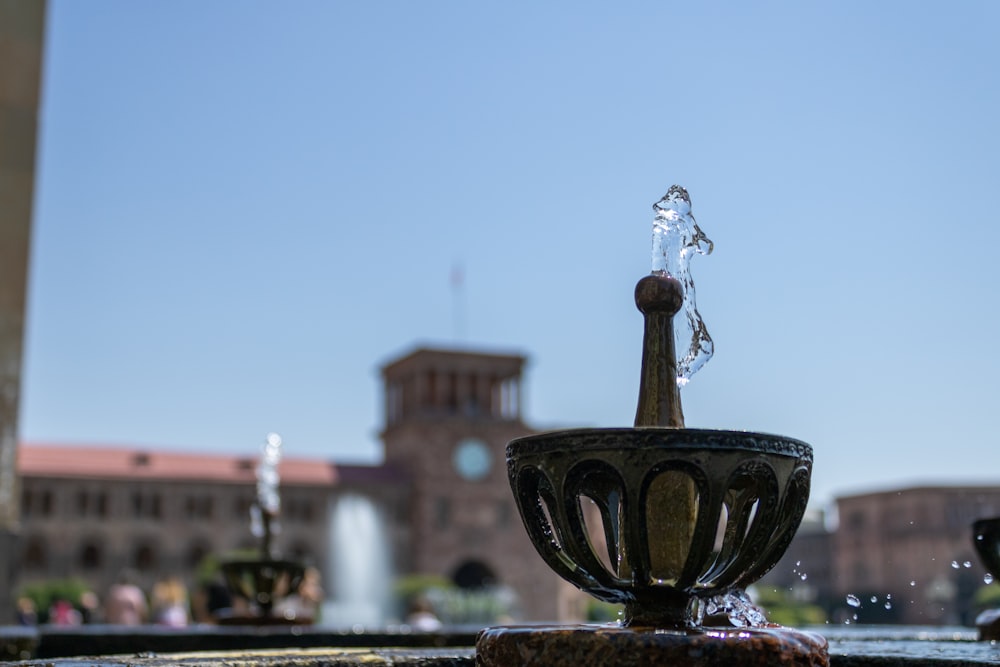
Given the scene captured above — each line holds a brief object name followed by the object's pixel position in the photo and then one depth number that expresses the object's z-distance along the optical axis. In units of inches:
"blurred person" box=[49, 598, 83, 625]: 709.9
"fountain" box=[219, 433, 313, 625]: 297.2
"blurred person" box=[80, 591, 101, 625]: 658.8
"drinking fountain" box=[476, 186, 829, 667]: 90.1
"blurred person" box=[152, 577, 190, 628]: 479.8
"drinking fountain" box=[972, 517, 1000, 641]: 174.9
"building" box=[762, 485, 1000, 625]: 2153.1
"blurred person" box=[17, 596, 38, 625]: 589.9
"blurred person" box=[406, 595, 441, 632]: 532.7
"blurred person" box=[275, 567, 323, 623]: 406.4
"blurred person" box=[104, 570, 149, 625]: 466.0
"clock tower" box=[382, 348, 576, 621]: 1913.1
